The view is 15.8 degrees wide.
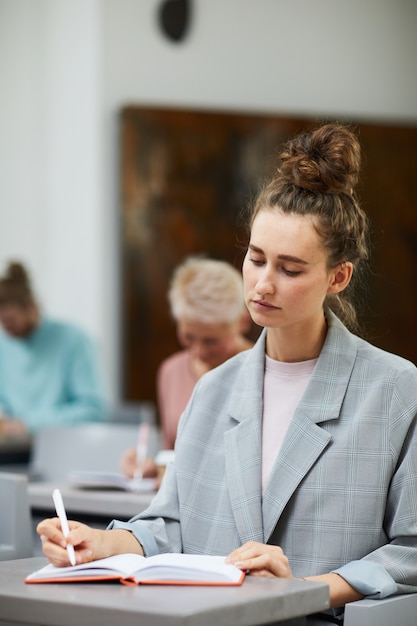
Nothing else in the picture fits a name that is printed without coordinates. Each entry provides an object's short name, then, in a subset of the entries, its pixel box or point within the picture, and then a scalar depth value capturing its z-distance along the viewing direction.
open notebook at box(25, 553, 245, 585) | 2.25
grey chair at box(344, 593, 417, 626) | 2.48
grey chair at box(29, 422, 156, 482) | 5.28
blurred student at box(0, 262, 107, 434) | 7.48
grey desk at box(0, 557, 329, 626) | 1.99
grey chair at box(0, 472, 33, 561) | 3.63
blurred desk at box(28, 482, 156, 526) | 3.95
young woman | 2.68
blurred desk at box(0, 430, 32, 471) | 6.58
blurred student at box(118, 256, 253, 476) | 4.89
